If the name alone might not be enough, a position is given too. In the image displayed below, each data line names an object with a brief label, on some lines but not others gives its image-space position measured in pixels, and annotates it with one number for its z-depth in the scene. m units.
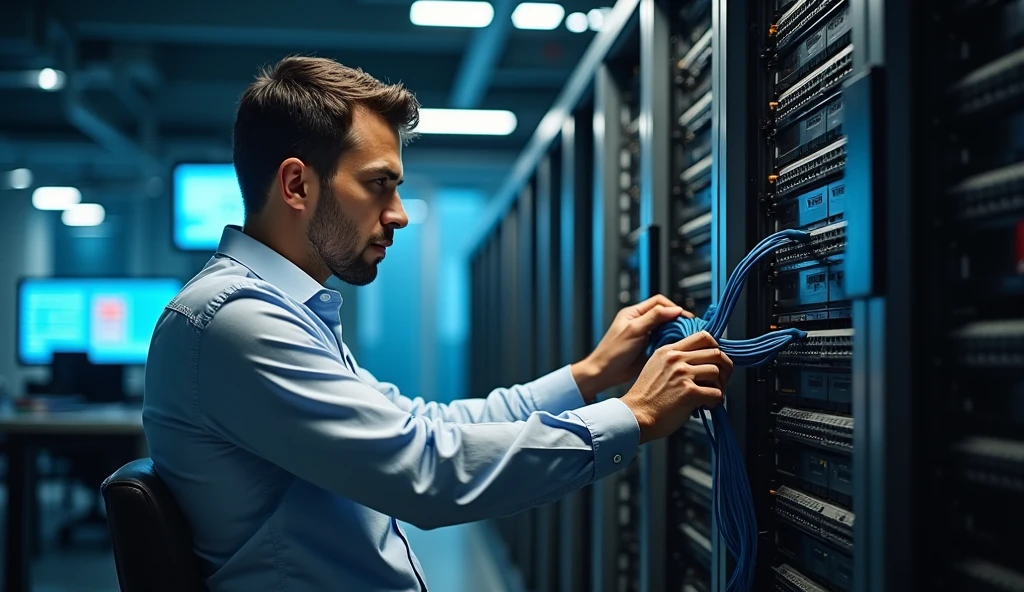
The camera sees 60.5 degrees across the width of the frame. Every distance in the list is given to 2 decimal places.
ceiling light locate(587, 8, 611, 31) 4.92
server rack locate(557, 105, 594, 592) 2.48
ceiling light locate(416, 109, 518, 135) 6.56
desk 3.48
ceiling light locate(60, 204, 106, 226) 8.95
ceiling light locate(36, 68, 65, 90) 5.52
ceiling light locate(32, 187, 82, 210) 8.62
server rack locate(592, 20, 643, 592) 2.02
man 1.13
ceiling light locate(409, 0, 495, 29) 4.39
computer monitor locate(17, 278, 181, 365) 4.39
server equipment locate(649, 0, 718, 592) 1.56
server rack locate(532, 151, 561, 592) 2.94
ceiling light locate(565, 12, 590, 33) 5.02
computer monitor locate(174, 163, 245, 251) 3.98
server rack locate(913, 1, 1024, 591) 0.76
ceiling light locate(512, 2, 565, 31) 4.53
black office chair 1.13
